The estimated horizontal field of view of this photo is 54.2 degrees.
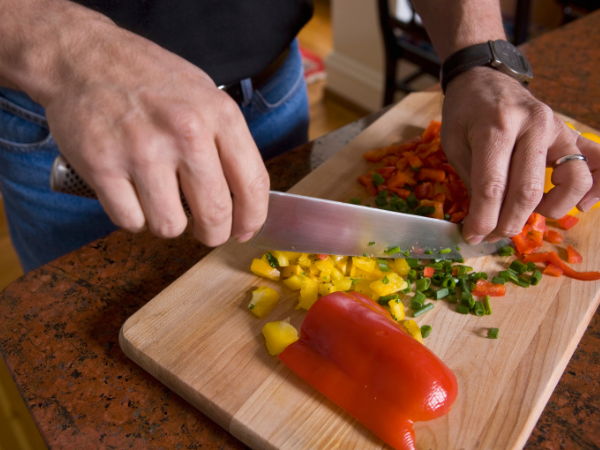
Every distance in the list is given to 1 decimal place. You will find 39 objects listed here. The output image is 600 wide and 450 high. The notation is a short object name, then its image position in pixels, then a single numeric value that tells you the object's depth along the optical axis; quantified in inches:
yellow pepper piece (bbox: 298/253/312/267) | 15.2
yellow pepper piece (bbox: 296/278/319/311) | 14.4
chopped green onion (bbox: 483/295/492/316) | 14.4
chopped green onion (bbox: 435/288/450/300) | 14.7
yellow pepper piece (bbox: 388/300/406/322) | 14.2
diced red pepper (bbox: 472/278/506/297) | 14.7
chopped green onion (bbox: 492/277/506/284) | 15.0
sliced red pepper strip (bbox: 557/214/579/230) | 16.4
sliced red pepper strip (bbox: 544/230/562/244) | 16.1
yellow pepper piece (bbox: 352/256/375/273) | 15.2
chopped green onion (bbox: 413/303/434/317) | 14.4
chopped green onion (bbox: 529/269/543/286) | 14.9
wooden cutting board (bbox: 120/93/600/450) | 12.3
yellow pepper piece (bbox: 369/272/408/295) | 14.5
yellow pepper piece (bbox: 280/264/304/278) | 15.0
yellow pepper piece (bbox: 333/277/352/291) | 14.8
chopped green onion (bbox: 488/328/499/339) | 13.7
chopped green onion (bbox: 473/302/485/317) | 14.3
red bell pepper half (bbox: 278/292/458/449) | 12.0
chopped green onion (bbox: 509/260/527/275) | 15.3
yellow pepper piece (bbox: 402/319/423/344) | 13.7
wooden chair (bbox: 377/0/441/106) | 32.7
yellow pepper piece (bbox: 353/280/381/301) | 14.8
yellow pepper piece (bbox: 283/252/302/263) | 15.3
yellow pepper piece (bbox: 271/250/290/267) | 15.1
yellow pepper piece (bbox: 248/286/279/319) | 14.3
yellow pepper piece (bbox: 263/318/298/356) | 13.4
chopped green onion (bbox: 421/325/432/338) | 13.8
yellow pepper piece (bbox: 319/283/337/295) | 14.6
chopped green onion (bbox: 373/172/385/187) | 17.5
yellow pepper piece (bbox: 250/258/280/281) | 15.0
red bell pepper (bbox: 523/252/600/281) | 15.0
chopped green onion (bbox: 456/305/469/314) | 14.3
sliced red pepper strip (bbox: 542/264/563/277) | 15.1
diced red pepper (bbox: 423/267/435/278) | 15.4
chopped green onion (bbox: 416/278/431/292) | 14.8
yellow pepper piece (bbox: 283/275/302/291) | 14.7
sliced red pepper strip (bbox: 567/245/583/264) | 15.5
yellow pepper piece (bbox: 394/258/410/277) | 15.3
